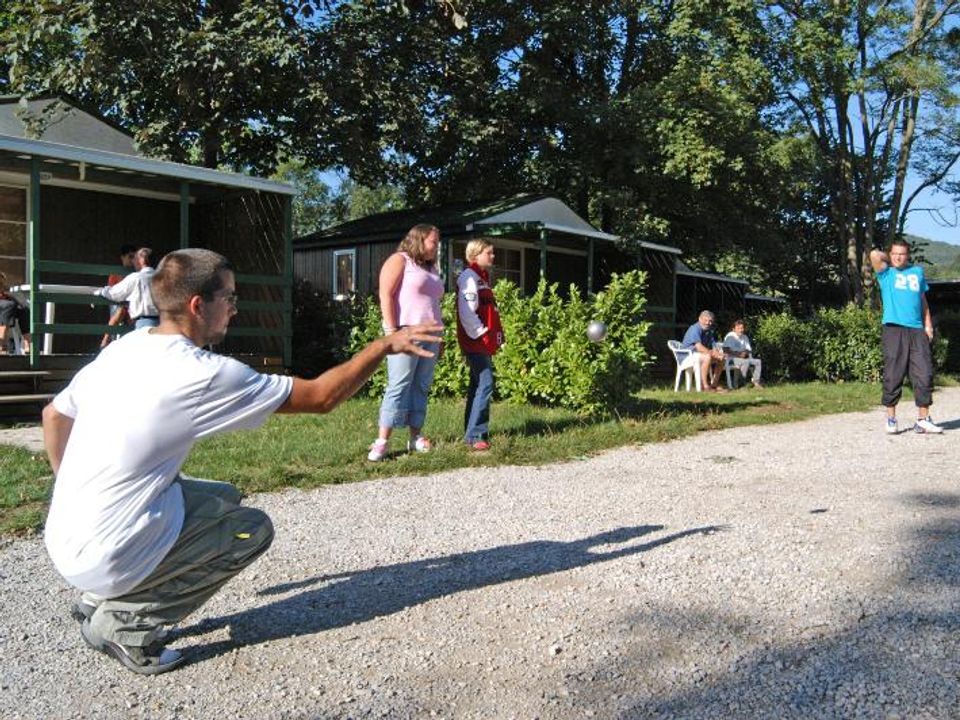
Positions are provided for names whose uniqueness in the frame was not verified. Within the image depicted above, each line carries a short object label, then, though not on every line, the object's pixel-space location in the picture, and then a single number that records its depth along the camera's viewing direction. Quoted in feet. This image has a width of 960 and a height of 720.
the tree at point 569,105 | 46.93
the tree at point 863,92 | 60.29
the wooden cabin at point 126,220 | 38.47
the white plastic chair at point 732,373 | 49.06
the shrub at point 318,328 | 42.50
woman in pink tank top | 19.31
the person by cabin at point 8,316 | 34.40
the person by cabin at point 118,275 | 30.37
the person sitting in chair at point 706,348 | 45.62
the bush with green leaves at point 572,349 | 28.25
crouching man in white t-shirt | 8.16
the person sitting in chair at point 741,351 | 49.49
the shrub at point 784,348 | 54.65
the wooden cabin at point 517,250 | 53.98
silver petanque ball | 27.53
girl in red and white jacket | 21.68
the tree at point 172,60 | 38.78
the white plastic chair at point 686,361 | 45.80
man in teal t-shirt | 26.30
